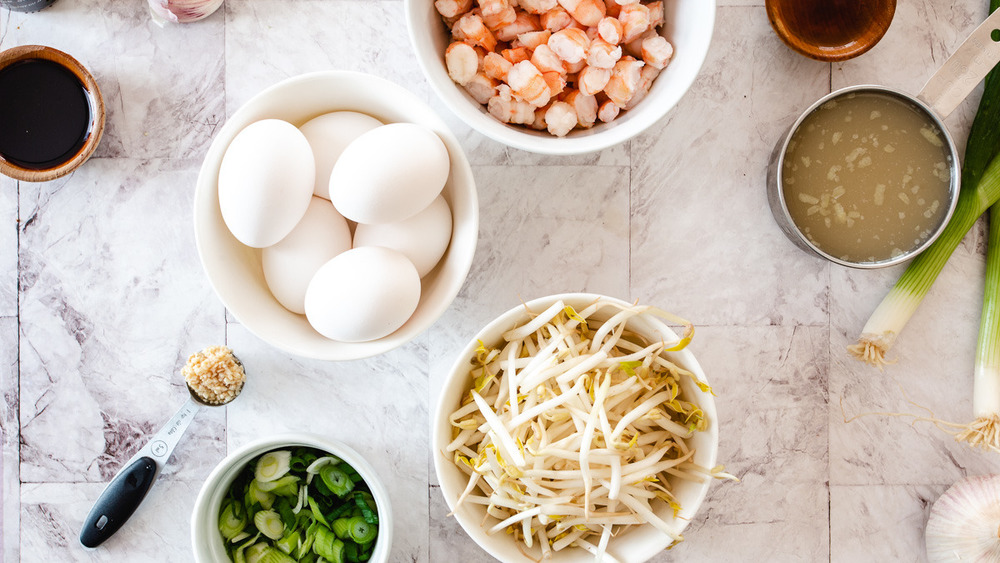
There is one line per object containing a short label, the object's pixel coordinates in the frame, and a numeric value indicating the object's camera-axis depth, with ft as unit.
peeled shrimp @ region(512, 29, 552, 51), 3.10
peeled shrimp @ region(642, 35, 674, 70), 3.07
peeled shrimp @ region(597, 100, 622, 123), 3.12
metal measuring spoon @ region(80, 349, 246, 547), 3.50
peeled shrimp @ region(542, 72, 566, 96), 3.06
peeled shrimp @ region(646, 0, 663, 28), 3.12
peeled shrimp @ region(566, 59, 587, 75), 3.09
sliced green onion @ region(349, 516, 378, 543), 3.26
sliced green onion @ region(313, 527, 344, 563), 3.25
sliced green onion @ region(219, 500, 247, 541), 3.30
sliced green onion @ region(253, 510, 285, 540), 3.33
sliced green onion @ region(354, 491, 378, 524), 3.33
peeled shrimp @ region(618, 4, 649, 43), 3.04
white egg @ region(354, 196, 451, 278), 2.93
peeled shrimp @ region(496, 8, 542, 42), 3.13
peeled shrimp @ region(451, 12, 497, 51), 3.06
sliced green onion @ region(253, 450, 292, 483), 3.31
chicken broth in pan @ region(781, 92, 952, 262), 3.49
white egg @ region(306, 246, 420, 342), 2.71
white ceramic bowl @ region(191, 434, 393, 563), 3.11
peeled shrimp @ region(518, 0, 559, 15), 3.09
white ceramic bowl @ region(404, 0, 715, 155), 2.93
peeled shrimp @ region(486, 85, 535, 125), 3.10
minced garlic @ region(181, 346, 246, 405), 3.37
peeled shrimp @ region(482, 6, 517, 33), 3.07
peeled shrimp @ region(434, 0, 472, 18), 3.08
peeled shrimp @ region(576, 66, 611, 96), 3.05
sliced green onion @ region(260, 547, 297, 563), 3.31
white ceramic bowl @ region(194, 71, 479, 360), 2.88
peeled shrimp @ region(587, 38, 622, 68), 2.99
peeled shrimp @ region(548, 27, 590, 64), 3.00
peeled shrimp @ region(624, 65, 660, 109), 3.13
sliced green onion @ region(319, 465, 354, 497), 3.32
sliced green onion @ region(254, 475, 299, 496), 3.33
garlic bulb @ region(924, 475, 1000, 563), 3.50
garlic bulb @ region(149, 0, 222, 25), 3.40
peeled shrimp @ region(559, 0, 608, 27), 3.03
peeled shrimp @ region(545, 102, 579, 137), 3.08
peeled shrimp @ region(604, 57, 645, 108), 3.05
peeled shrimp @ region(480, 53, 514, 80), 3.08
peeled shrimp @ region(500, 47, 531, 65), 3.11
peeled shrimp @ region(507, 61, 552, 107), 3.01
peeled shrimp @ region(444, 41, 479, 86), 3.06
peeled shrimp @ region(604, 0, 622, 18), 3.12
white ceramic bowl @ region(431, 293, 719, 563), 2.93
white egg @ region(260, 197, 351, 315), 2.93
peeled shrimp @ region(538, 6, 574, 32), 3.09
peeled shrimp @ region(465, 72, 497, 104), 3.11
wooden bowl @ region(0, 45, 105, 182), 3.41
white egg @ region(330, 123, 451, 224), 2.71
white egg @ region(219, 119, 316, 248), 2.70
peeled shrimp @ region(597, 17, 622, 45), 3.01
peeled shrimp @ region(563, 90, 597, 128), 3.13
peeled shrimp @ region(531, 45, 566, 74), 3.04
